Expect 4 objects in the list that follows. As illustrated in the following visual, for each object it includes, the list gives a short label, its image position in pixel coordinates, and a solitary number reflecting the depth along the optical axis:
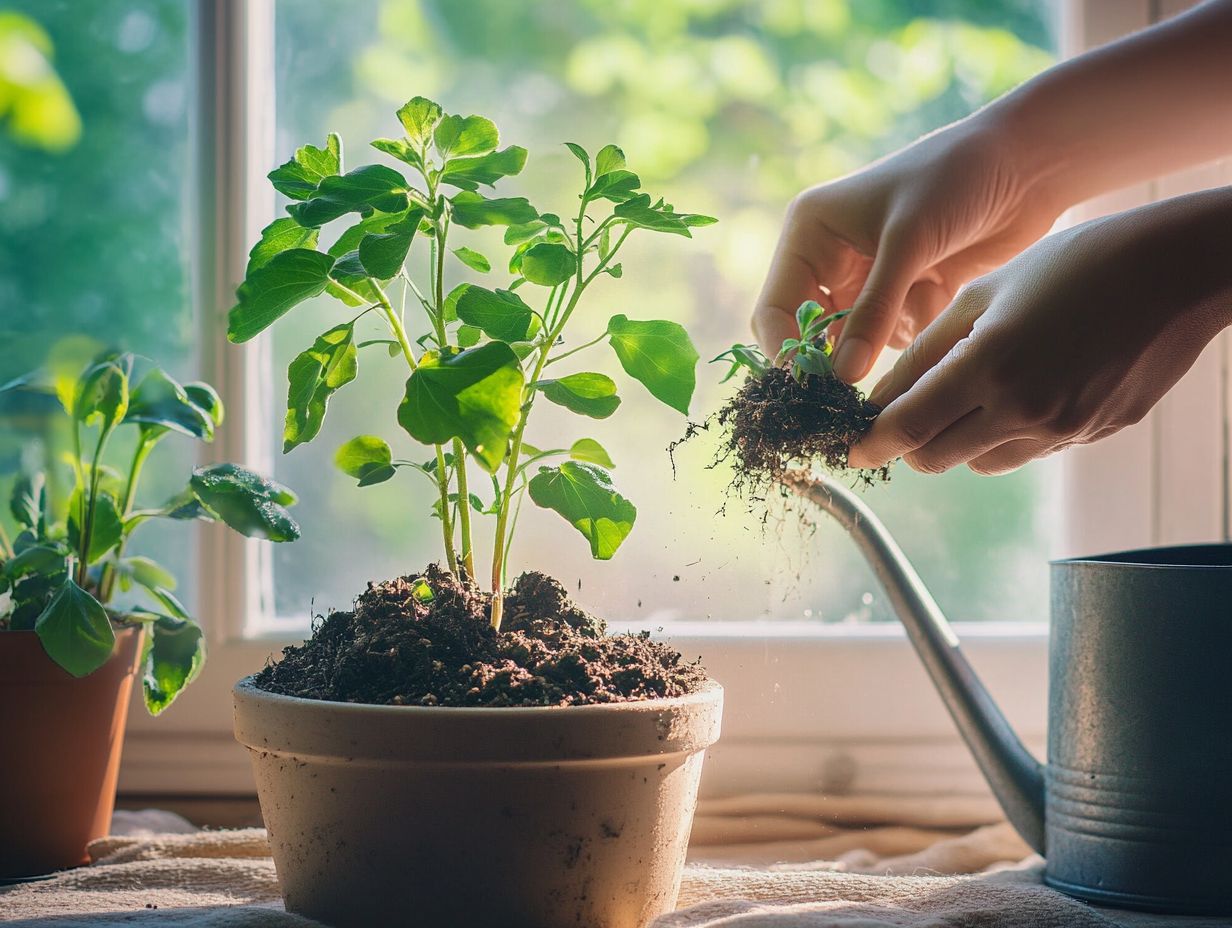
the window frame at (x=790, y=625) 1.14
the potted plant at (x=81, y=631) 0.84
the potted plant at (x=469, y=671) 0.63
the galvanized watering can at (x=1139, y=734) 0.75
